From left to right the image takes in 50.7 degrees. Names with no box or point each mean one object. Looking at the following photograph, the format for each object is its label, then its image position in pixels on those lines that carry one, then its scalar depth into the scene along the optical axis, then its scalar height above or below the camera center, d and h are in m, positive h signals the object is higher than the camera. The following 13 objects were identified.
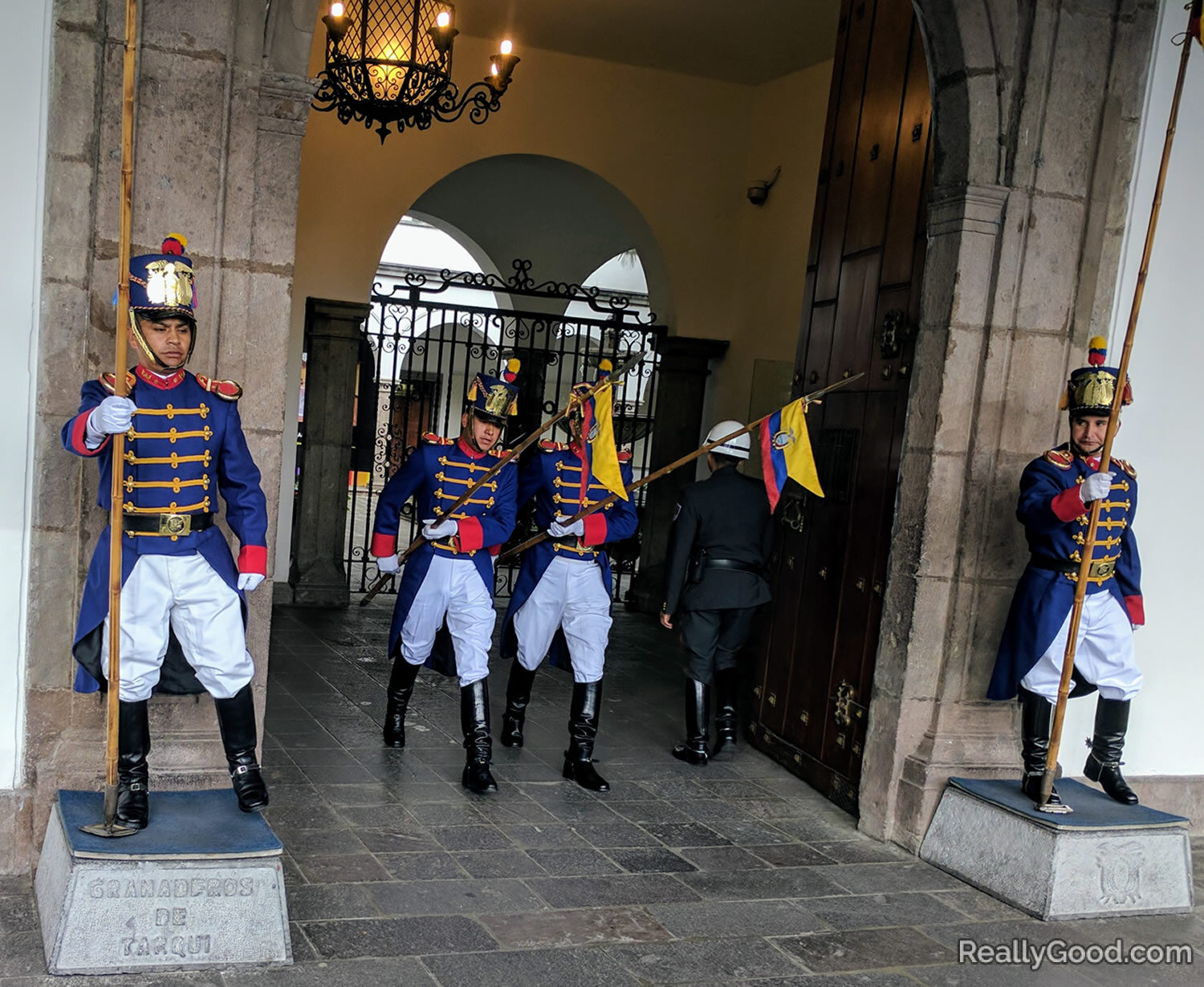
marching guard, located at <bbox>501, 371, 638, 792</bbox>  5.41 -0.88
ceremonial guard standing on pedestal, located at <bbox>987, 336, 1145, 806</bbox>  4.45 -0.61
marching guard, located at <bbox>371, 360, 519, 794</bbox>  5.17 -0.77
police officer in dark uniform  5.84 -0.80
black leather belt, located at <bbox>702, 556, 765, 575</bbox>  5.88 -0.79
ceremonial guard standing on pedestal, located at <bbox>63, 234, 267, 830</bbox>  3.51 -0.58
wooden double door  5.20 +0.05
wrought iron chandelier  5.99 +1.43
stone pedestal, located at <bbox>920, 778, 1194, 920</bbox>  4.27 -1.47
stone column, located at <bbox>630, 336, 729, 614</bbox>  9.77 -0.25
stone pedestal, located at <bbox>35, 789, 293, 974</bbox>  3.26 -1.47
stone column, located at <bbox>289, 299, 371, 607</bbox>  8.93 -0.67
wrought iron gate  9.12 +0.03
